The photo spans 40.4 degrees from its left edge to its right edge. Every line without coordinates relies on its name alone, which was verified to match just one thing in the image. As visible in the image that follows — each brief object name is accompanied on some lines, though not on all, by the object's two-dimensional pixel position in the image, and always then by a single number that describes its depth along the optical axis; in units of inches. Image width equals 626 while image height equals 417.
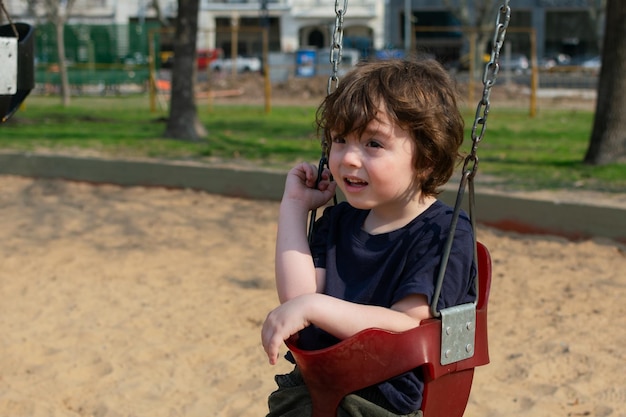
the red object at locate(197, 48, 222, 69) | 1297.4
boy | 64.6
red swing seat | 62.9
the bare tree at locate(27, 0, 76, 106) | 708.7
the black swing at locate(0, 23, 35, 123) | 106.2
